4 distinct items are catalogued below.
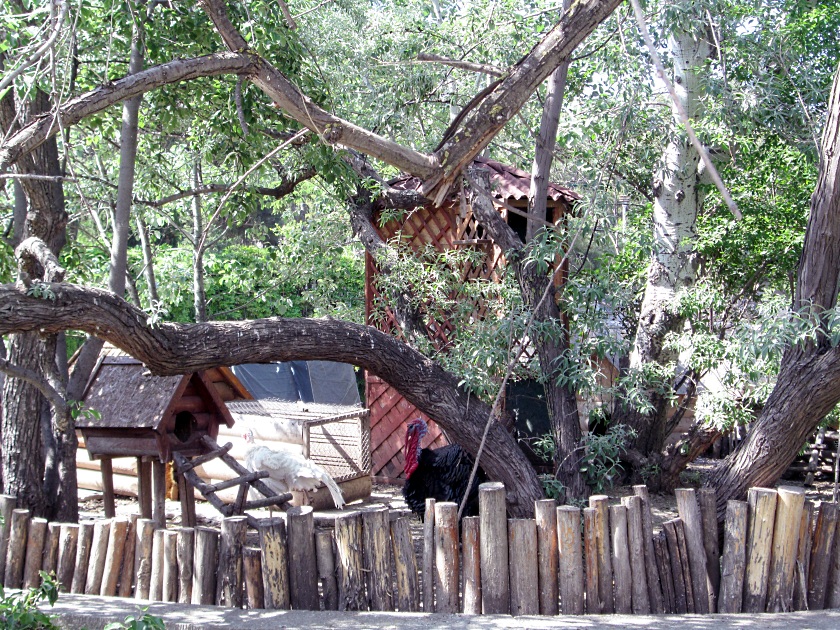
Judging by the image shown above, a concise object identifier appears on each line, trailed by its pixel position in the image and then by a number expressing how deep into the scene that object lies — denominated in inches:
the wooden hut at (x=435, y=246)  338.3
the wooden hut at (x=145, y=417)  236.4
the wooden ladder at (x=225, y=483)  236.1
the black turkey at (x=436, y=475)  281.0
